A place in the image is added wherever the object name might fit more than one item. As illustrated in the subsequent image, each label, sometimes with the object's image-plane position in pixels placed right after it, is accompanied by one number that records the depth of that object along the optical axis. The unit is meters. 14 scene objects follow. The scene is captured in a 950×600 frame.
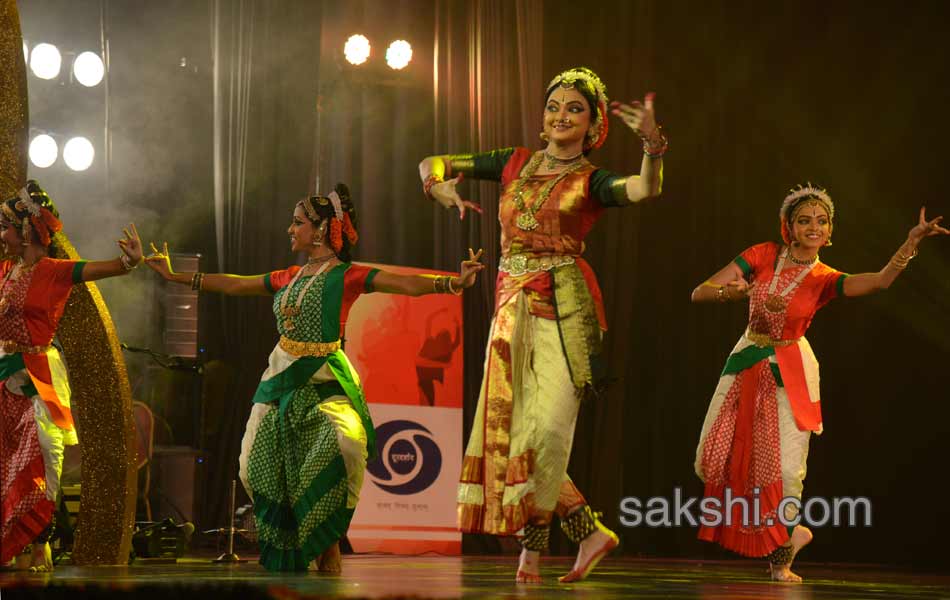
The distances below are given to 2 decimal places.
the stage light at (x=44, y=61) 16.06
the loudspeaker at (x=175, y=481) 15.11
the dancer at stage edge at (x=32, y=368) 9.04
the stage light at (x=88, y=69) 16.18
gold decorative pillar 9.92
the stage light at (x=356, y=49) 15.54
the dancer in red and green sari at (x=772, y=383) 10.20
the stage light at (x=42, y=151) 16.17
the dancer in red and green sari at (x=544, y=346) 7.94
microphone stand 11.85
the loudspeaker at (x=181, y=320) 15.29
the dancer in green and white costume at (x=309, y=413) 9.32
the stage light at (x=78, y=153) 16.24
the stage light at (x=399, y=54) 15.58
